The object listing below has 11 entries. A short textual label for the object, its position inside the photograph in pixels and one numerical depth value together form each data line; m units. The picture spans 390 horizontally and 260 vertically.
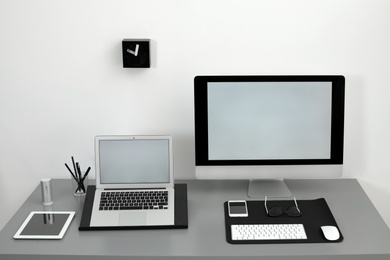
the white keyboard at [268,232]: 2.01
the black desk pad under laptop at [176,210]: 2.09
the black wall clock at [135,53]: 2.36
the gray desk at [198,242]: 1.92
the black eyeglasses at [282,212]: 2.15
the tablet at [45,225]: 2.05
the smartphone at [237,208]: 2.17
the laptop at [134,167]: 2.28
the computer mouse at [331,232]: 1.99
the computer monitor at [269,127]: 2.27
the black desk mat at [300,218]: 2.00
